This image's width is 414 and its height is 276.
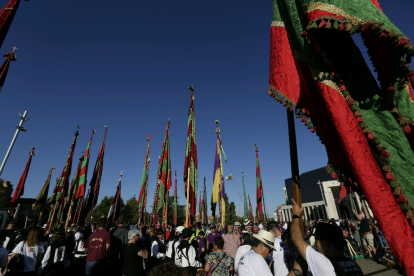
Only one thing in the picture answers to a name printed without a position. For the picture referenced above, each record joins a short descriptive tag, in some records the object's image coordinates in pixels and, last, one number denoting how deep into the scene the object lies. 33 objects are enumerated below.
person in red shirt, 5.41
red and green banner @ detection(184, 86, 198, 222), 8.31
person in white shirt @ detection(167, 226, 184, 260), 6.20
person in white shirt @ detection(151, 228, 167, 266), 7.54
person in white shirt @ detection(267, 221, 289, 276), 3.98
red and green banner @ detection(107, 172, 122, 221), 16.06
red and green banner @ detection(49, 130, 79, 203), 14.09
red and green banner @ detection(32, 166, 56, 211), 18.56
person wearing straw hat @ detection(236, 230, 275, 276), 2.93
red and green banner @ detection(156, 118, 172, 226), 10.69
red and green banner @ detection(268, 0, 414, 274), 1.76
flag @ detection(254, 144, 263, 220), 14.93
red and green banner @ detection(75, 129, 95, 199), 14.02
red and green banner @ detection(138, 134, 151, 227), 14.53
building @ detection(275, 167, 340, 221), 44.44
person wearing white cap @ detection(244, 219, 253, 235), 10.90
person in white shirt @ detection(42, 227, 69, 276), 5.84
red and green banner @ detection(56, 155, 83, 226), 14.34
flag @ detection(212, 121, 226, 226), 11.27
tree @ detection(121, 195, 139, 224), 49.00
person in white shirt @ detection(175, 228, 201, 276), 5.68
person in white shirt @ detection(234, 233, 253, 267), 5.14
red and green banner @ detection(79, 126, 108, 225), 13.73
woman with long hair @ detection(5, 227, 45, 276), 5.10
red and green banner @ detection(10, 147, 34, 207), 14.09
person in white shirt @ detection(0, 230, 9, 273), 4.21
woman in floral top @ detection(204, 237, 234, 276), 4.59
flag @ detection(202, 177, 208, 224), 34.25
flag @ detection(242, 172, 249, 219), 31.84
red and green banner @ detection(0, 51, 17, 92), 4.88
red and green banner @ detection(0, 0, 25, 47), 4.55
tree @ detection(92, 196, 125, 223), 49.50
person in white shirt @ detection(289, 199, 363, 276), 2.03
